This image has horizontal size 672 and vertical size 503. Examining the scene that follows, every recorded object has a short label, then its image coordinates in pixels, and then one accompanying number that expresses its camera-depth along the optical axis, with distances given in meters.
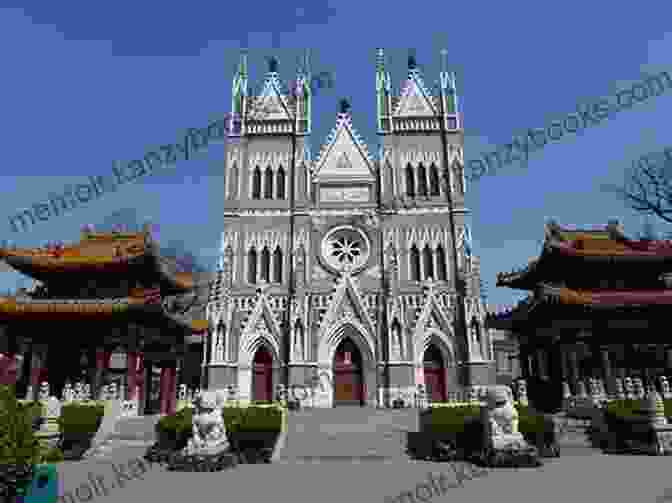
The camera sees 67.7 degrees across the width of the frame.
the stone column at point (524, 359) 25.28
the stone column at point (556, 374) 21.50
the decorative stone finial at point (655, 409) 13.67
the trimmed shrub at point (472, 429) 12.71
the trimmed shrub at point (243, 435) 13.04
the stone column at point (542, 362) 23.46
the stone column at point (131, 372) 20.38
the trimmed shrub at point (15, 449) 6.17
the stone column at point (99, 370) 19.48
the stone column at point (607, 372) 20.29
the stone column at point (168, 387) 24.30
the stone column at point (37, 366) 19.45
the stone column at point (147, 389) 23.29
